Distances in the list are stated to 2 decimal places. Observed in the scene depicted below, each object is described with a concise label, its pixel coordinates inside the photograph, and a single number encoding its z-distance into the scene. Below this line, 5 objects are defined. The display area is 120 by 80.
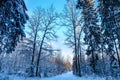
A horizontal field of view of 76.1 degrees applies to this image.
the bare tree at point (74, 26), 11.82
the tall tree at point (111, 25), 7.41
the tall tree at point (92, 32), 13.19
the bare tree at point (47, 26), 13.35
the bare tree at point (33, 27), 13.15
